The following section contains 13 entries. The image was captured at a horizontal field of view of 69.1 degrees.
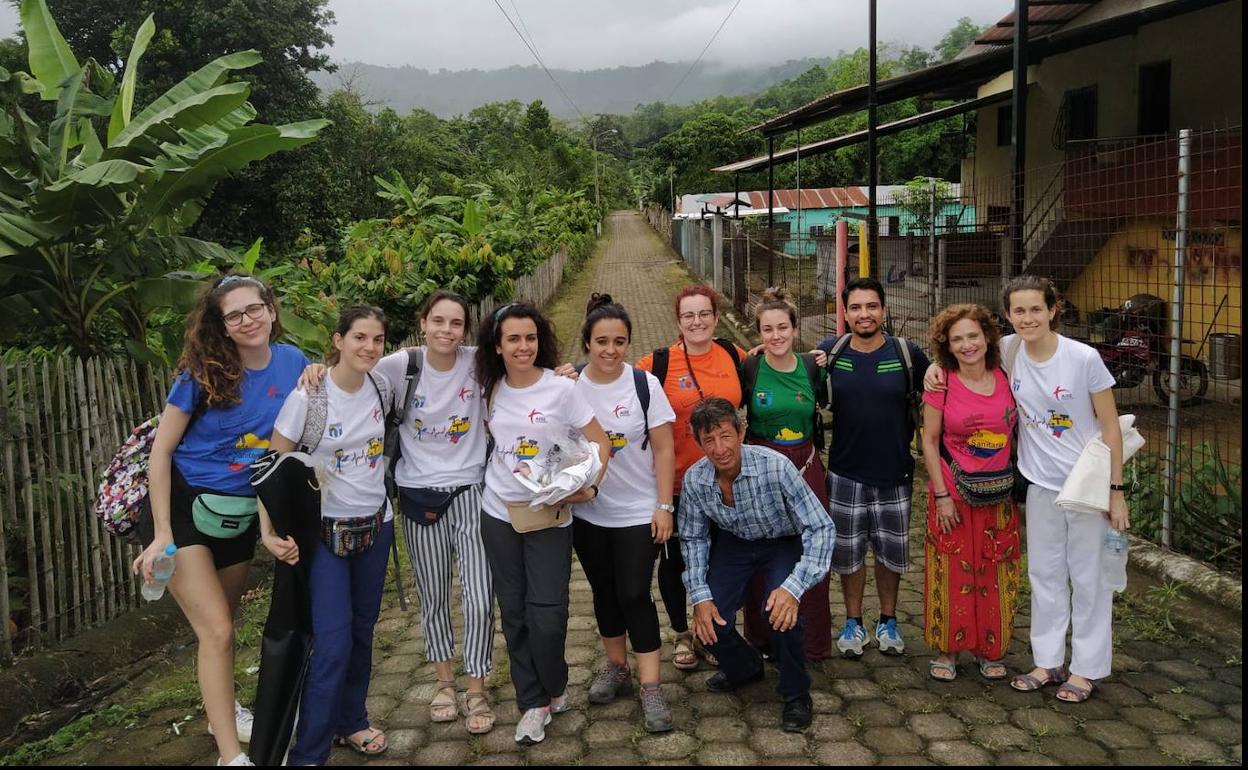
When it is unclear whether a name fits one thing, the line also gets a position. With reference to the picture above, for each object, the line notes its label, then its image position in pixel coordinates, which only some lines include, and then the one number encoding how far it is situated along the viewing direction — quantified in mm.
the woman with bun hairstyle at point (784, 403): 3951
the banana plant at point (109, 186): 4805
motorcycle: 5965
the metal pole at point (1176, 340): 4836
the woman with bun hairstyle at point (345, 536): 3309
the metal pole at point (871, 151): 9695
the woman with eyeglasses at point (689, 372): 3908
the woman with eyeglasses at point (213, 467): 3225
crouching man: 3557
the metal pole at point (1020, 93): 7957
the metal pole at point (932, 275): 8852
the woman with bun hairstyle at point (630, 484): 3693
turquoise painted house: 33150
